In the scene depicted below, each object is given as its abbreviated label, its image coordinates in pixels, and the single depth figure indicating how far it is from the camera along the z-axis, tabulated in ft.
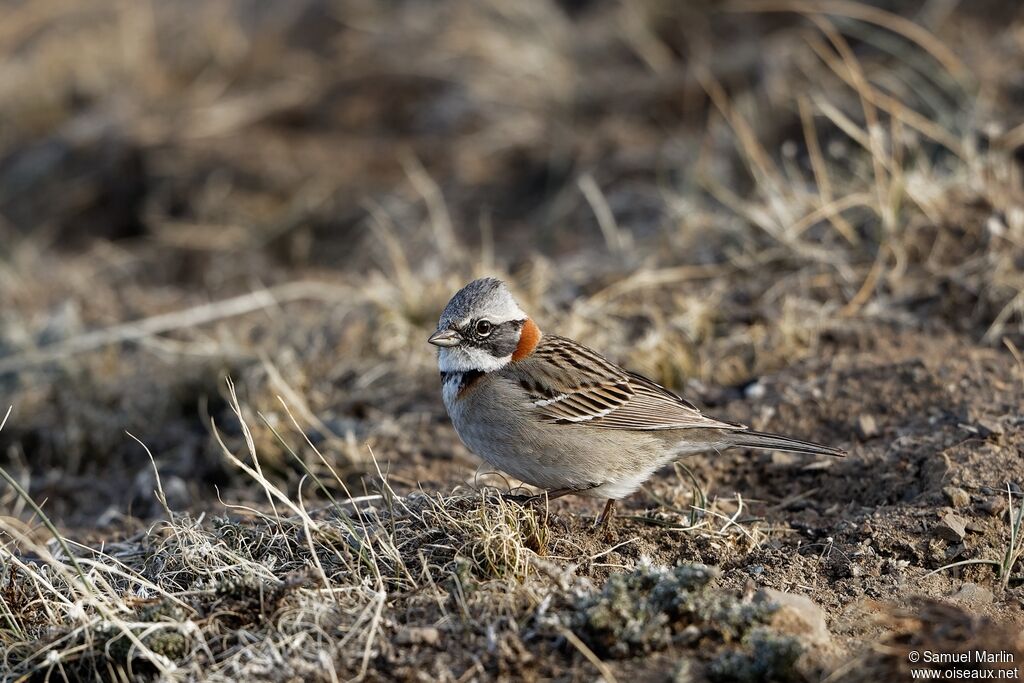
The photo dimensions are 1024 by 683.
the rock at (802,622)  26.13
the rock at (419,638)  26.61
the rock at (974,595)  29.43
